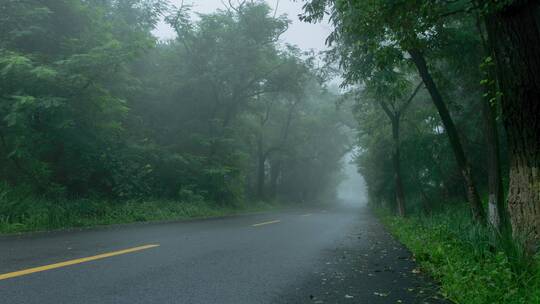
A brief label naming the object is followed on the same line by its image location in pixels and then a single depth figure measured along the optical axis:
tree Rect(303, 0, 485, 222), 6.78
